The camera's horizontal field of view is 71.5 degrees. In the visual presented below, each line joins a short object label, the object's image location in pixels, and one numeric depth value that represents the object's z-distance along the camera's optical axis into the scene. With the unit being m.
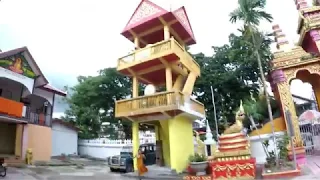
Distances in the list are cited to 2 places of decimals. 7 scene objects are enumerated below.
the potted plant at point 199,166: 9.58
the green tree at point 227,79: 16.52
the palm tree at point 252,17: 9.88
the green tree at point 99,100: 20.57
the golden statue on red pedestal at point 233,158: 8.49
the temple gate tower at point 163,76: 10.65
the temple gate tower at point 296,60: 10.75
